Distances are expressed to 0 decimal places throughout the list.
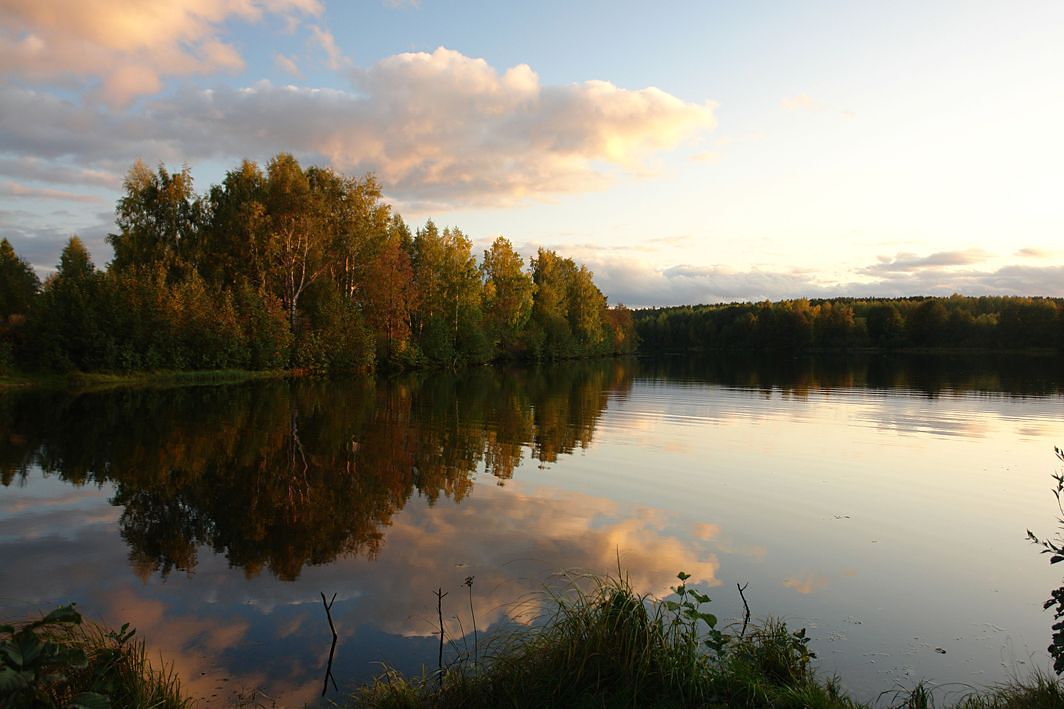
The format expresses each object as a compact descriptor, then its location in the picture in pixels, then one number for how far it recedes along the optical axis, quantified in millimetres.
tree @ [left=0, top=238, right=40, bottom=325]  56500
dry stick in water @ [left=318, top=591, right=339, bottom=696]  6058
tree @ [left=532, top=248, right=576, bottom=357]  86500
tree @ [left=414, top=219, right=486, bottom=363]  61281
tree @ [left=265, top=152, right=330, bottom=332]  46969
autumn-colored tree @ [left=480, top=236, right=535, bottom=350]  74538
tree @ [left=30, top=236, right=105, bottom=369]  37625
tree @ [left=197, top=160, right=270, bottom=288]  47188
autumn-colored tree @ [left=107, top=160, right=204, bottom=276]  47281
